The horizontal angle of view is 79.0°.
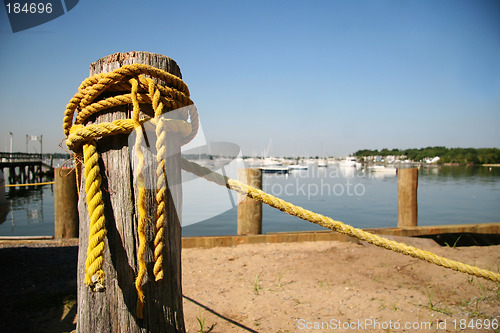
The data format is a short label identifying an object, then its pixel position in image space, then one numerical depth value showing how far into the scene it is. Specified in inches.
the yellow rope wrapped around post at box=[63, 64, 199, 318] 50.9
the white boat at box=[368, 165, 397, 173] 2806.6
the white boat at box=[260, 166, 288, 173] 2464.7
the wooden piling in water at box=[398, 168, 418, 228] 271.0
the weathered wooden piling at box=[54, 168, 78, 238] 241.6
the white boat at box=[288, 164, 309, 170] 2743.6
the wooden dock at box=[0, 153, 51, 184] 1334.9
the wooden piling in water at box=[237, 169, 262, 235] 254.3
